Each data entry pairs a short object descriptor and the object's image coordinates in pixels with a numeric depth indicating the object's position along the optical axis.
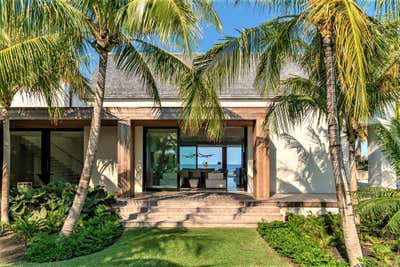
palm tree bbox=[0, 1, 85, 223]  5.68
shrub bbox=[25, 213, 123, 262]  7.36
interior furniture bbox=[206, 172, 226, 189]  15.49
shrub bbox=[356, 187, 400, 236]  6.20
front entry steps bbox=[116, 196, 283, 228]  10.06
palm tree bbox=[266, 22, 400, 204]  7.45
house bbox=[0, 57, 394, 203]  14.53
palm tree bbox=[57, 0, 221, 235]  5.71
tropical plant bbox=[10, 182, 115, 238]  9.29
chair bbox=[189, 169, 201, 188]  15.55
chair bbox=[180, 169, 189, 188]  15.59
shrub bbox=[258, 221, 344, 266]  6.79
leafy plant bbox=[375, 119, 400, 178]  6.70
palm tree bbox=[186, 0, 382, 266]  5.40
